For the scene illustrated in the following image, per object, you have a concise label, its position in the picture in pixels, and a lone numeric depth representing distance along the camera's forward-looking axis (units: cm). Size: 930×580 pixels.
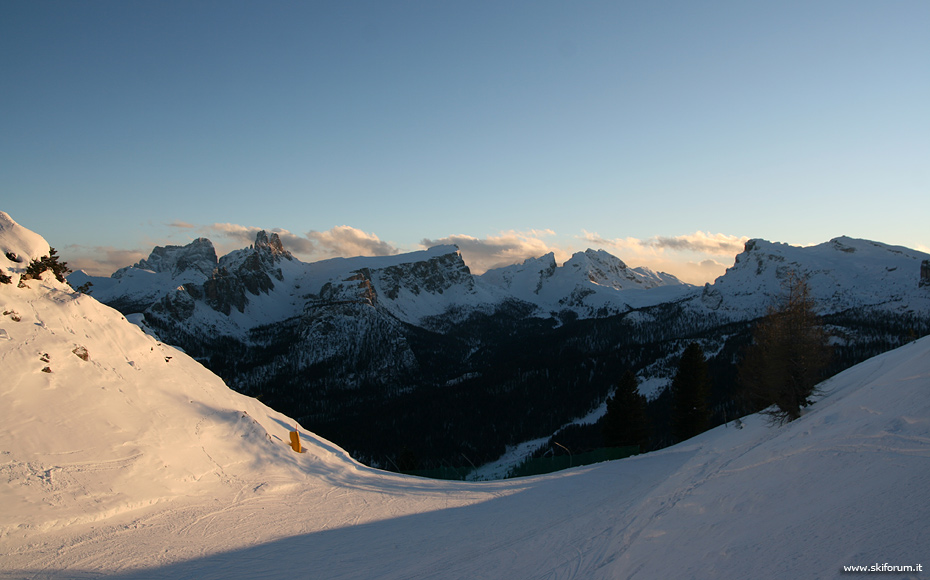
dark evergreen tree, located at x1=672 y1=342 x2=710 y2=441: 4112
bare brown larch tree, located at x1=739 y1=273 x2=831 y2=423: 2392
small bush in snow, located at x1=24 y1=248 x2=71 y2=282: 1736
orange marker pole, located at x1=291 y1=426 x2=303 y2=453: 2094
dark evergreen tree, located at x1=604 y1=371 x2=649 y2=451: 4016
